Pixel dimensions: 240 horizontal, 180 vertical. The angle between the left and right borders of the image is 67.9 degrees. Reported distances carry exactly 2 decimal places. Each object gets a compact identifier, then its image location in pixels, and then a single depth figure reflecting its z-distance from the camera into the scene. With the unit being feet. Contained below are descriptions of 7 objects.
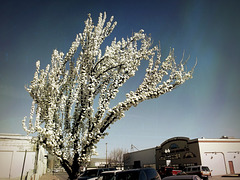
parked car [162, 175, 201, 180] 24.01
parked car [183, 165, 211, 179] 61.05
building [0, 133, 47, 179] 68.85
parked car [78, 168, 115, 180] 45.47
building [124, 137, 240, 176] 94.99
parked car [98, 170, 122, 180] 34.20
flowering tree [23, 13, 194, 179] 15.34
